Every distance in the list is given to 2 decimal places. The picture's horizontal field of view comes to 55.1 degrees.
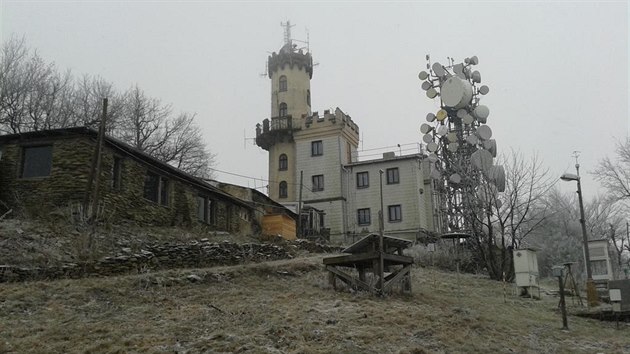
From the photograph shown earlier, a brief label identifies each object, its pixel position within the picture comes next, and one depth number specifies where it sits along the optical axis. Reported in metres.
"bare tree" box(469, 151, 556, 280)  25.55
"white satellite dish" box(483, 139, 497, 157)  40.40
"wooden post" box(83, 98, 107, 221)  20.30
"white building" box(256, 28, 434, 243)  45.62
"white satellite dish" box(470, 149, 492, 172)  32.70
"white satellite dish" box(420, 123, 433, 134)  44.19
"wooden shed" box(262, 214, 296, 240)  35.75
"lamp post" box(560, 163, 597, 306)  18.95
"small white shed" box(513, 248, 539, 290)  20.81
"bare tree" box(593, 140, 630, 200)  36.16
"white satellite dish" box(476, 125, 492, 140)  40.25
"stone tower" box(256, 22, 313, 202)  49.37
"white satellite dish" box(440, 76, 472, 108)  41.41
